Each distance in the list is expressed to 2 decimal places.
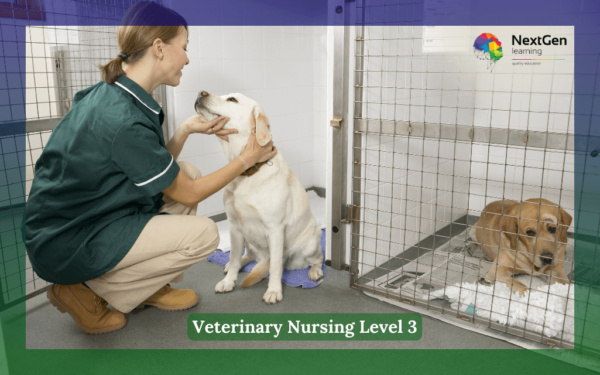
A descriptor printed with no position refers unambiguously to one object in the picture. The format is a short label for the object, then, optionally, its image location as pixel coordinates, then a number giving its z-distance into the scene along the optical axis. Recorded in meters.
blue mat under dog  2.54
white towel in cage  2.02
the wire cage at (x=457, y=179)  2.14
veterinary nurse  1.79
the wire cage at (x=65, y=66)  2.48
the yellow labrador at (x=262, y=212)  2.19
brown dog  2.34
